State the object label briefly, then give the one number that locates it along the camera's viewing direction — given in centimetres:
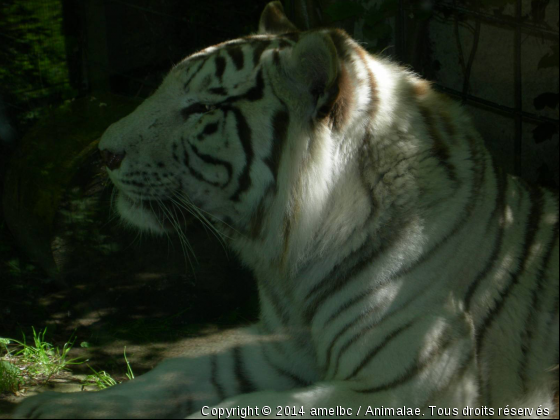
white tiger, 438
